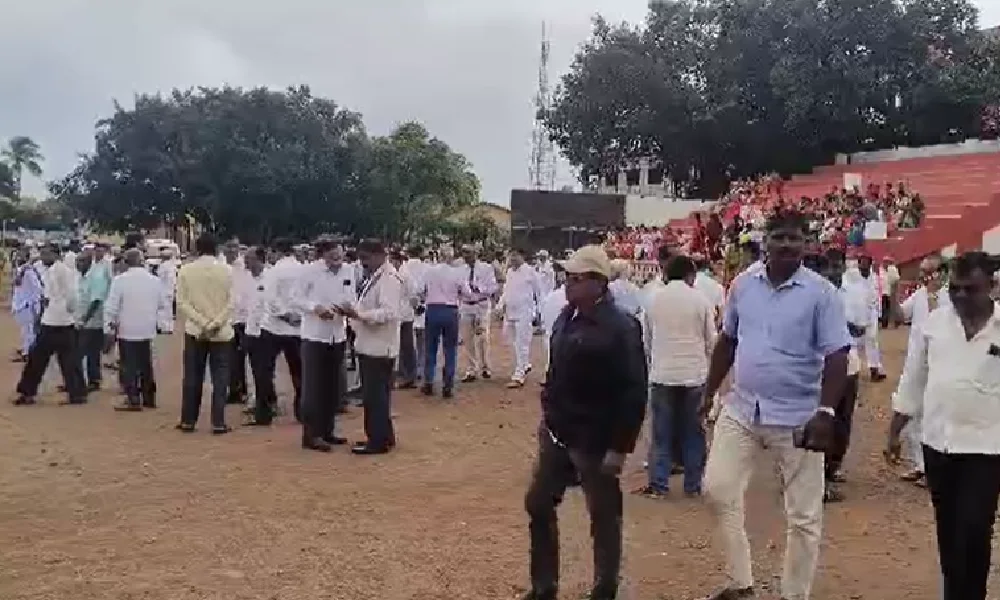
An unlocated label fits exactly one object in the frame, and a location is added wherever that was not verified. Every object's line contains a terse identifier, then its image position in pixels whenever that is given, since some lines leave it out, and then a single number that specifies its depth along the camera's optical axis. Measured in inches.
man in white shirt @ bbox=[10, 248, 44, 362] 615.8
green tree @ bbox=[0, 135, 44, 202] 3668.8
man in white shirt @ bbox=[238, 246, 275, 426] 453.7
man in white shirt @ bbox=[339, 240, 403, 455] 386.3
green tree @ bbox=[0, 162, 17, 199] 3122.5
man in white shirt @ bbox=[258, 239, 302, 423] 453.4
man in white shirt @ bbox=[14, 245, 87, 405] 509.4
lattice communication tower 2186.3
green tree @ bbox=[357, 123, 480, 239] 1729.8
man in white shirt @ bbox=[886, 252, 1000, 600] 196.1
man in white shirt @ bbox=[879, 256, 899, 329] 894.0
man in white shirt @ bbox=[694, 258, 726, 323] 396.2
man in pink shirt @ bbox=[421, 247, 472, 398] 547.2
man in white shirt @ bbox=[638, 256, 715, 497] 331.3
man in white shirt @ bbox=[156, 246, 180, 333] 495.2
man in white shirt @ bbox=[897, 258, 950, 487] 359.6
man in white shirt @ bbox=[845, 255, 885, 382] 526.9
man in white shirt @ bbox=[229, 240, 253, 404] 479.8
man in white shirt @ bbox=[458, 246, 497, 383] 606.2
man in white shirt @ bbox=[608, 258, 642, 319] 381.2
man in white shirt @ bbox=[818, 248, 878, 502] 322.3
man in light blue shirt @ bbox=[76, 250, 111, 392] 518.9
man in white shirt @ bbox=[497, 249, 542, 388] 623.5
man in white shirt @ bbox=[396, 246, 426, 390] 562.9
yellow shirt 425.4
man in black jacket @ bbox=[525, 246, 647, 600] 220.5
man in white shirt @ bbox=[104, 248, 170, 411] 473.4
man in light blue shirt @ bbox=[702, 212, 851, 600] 214.4
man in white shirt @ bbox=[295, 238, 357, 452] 398.6
